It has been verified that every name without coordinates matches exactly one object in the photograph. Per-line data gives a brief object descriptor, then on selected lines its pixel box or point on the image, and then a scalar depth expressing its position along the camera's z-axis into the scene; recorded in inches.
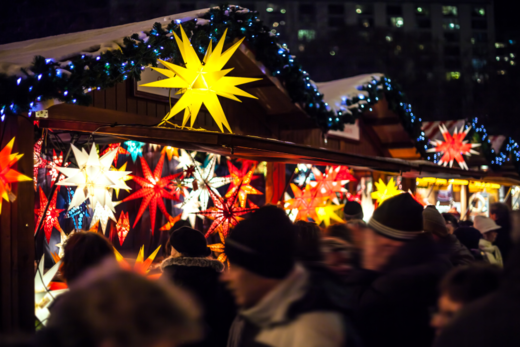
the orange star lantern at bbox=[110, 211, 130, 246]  194.9
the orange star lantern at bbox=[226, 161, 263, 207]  216.1
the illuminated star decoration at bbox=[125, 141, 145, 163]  257.1
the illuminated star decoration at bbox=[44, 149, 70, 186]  186.4
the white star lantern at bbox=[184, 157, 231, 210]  227.5
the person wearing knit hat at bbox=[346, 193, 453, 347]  83.4
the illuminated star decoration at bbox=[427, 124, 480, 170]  466.0
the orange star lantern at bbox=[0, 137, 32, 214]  132.0
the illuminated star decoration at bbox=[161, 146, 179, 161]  262.0
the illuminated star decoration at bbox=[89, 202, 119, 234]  173.9
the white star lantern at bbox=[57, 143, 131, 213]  158.7
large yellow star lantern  168.2
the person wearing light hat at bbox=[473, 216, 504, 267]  244.2
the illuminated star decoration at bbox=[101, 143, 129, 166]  193.9
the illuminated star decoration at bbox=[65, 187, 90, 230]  195.5
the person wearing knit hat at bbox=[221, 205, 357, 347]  66.0
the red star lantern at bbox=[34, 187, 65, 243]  188.1
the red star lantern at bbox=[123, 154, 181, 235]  207.2
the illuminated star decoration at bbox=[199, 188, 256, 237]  195.2
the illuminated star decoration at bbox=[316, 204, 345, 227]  257.3
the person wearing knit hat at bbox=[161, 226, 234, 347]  124.6
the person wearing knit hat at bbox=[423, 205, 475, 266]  159.9
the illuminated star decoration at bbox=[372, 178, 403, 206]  305.7
